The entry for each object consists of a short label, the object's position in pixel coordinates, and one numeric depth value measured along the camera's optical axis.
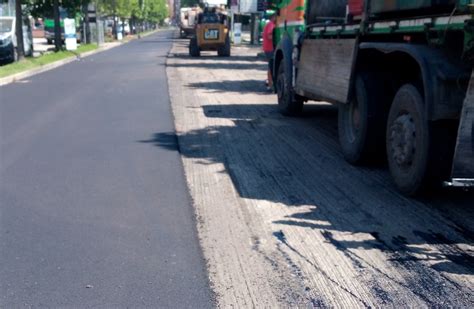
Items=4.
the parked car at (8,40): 24.52
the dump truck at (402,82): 5.33
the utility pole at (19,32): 24.47
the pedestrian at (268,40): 13.93
